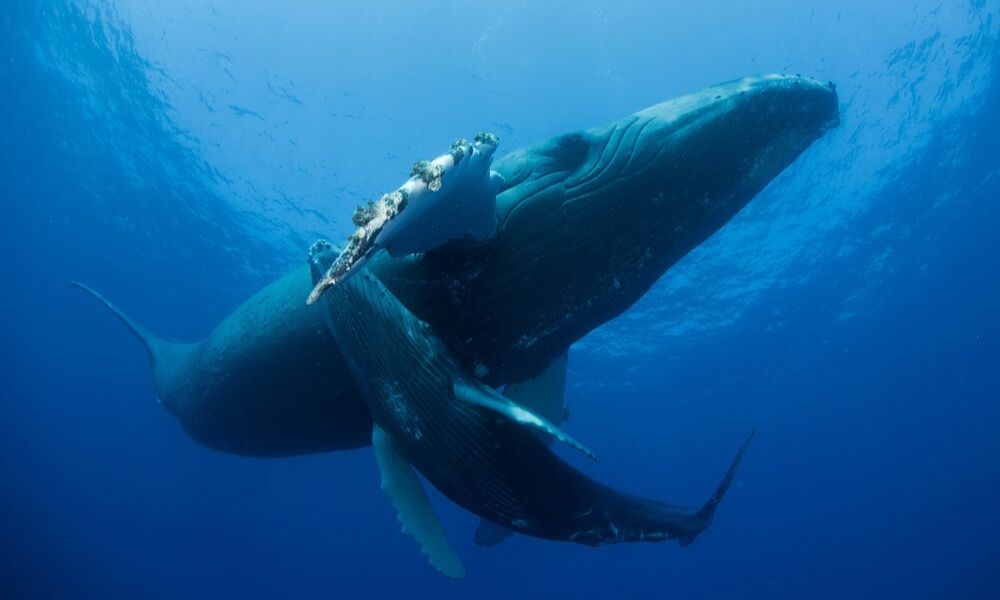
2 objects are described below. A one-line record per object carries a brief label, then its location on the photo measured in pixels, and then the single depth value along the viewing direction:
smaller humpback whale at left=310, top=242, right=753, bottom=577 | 2.96
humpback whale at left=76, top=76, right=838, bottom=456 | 3.10
